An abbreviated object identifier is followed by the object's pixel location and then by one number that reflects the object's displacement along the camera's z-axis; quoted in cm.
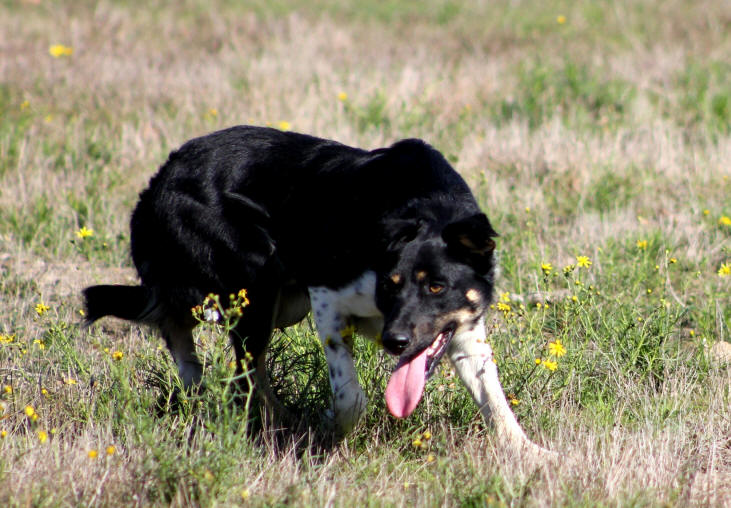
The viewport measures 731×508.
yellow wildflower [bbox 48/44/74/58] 1992
